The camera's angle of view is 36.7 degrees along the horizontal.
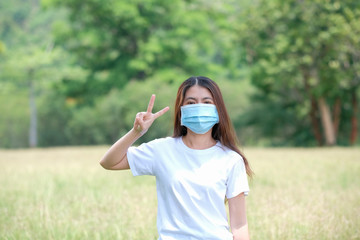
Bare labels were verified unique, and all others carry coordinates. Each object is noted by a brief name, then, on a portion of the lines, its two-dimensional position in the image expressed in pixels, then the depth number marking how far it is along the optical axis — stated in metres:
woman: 3.09
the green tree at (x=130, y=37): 33.00
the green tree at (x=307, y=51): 22.97
